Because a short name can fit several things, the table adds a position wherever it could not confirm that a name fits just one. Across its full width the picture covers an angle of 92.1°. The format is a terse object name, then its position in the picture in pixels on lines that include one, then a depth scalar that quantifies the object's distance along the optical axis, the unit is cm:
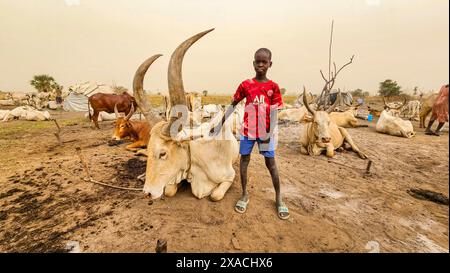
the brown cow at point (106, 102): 987
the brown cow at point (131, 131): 673
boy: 269
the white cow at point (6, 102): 2372
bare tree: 864
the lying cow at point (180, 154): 259
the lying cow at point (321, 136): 539
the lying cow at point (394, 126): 825
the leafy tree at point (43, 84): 3466
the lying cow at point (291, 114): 1247
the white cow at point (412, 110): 1464
